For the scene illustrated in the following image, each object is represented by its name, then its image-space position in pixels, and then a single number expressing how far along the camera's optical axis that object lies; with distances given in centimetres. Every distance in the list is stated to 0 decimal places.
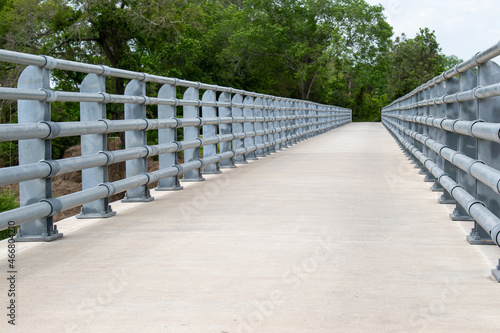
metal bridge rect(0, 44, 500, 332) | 366
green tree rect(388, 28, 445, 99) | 8412
